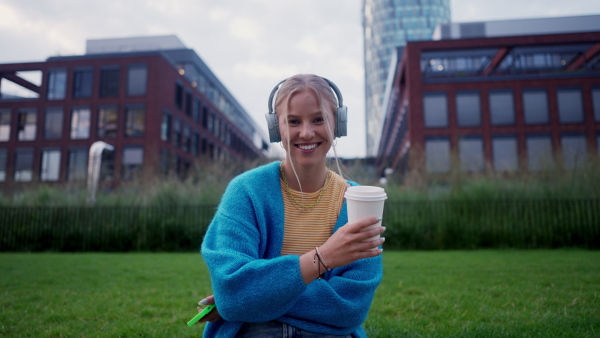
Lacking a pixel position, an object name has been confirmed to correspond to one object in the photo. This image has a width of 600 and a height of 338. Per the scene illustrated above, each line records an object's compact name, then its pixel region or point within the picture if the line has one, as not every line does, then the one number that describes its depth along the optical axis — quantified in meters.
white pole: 13.92
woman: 1.55
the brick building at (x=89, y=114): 34.66
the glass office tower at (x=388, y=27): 95.62
